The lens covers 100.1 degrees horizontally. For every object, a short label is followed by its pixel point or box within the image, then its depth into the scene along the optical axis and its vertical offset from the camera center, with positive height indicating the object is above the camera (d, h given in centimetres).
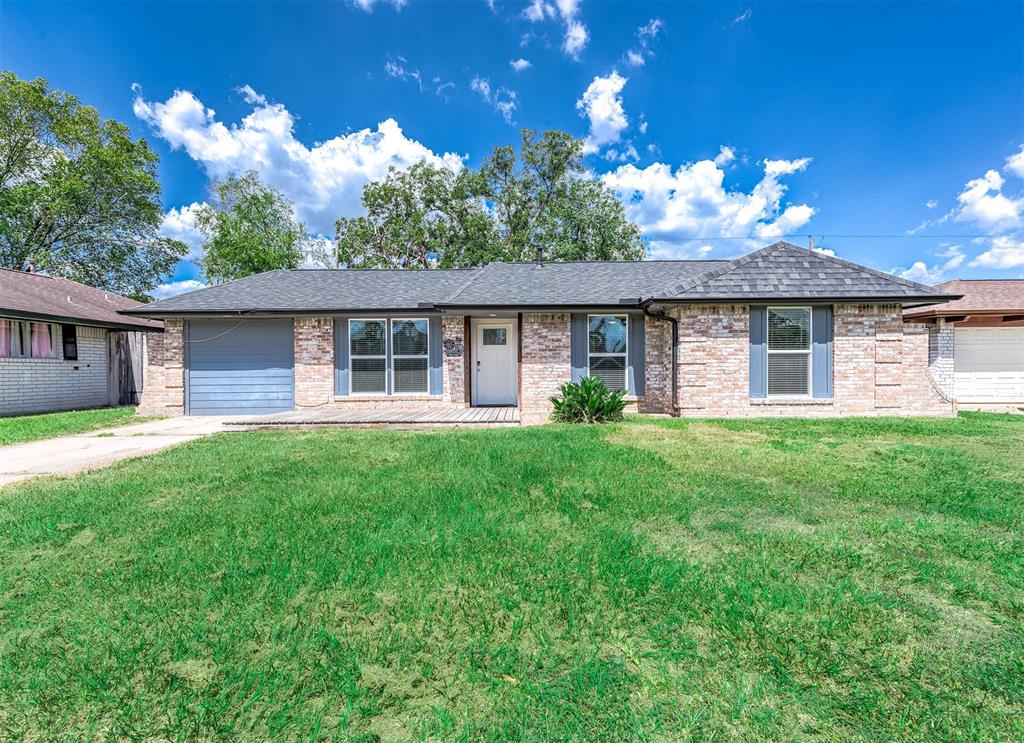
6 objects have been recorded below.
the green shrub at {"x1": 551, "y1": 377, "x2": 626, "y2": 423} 869 -78
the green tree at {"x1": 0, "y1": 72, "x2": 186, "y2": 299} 2009 +873
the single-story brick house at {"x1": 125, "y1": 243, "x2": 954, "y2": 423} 896 +54
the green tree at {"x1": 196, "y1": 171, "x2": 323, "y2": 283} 2355 +805
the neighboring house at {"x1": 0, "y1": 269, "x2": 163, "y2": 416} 1084 +59
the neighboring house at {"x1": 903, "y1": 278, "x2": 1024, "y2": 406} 1122 +19
